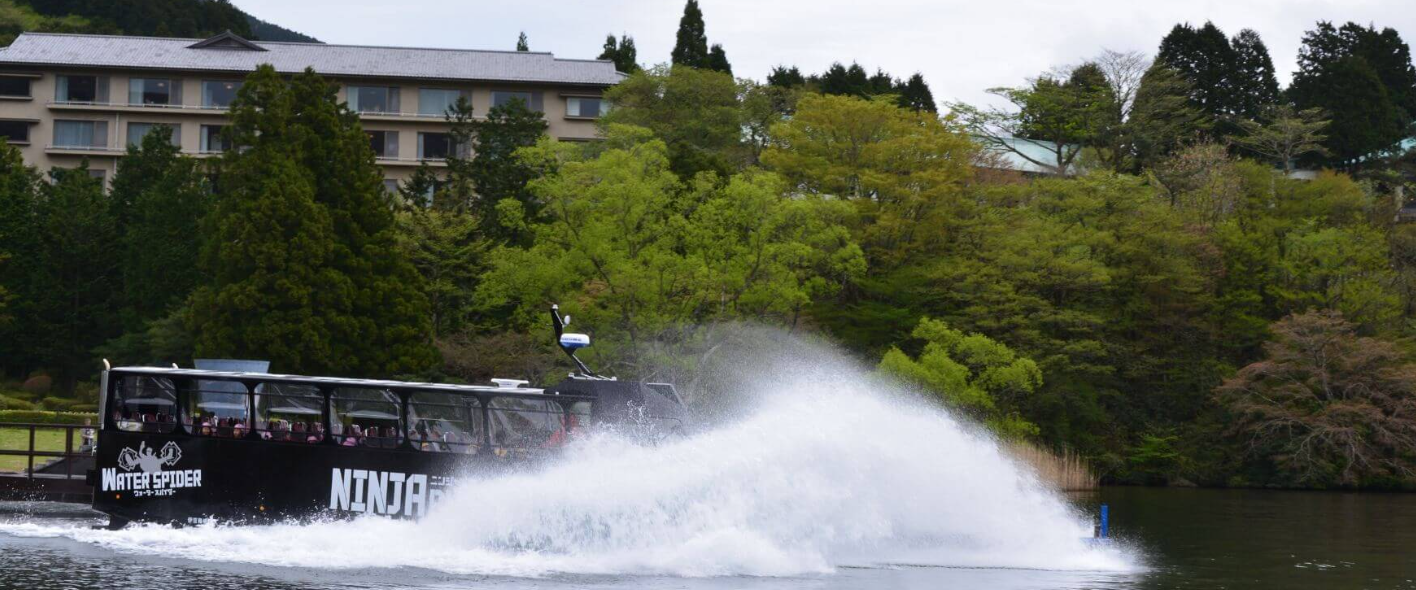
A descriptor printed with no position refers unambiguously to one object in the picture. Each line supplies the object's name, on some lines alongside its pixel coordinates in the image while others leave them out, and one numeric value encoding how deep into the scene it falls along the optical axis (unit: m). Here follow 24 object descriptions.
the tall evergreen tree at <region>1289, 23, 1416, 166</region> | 92.31
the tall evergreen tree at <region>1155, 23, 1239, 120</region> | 94.81
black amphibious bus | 24.25
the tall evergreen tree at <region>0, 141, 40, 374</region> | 66.38
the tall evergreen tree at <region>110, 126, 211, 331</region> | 63.31
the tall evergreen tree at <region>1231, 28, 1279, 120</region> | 95.00
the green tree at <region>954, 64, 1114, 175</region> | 74.81
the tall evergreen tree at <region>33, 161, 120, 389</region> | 66.38
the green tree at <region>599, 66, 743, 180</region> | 71.25
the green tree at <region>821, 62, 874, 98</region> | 94.81
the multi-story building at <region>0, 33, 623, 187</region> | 88.12
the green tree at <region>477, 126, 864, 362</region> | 49.12
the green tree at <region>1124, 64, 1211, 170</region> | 75.69
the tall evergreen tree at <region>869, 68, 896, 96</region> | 93.80
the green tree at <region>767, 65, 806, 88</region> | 102.50
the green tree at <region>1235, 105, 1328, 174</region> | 79.38
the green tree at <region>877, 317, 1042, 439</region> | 49.31
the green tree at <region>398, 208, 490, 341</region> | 60.12
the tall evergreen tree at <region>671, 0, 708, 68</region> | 99.31
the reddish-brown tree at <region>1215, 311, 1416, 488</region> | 56.22
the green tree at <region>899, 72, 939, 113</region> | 96.25
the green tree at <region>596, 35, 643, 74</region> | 108.18
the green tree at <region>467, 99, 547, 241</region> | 62.84
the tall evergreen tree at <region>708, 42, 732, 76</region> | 99.69
